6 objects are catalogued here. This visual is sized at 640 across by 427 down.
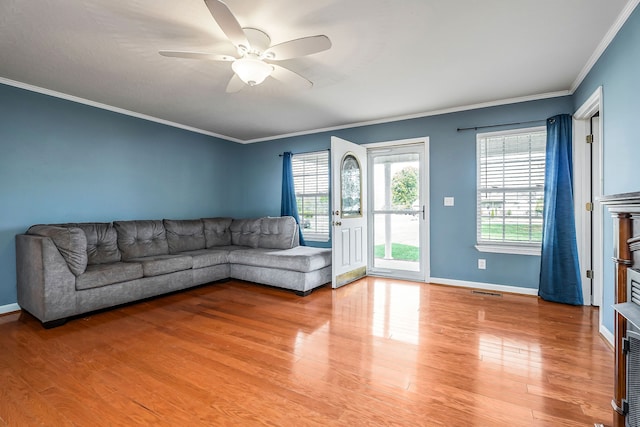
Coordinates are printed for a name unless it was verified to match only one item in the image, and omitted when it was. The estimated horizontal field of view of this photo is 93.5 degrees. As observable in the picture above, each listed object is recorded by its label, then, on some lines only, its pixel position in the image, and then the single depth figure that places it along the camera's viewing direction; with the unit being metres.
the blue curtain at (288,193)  5.45
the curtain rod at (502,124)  3.72
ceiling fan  1.96
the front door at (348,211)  4.16
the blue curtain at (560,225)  3.40
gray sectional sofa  2.94
